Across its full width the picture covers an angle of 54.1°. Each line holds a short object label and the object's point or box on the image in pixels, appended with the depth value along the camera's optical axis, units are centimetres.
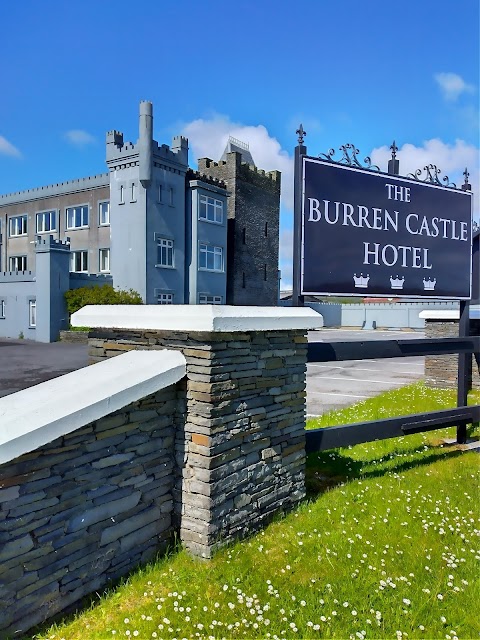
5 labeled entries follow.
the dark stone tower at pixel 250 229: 3609
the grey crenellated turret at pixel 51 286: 2567
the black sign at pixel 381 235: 625
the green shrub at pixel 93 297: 2572
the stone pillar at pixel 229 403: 439
